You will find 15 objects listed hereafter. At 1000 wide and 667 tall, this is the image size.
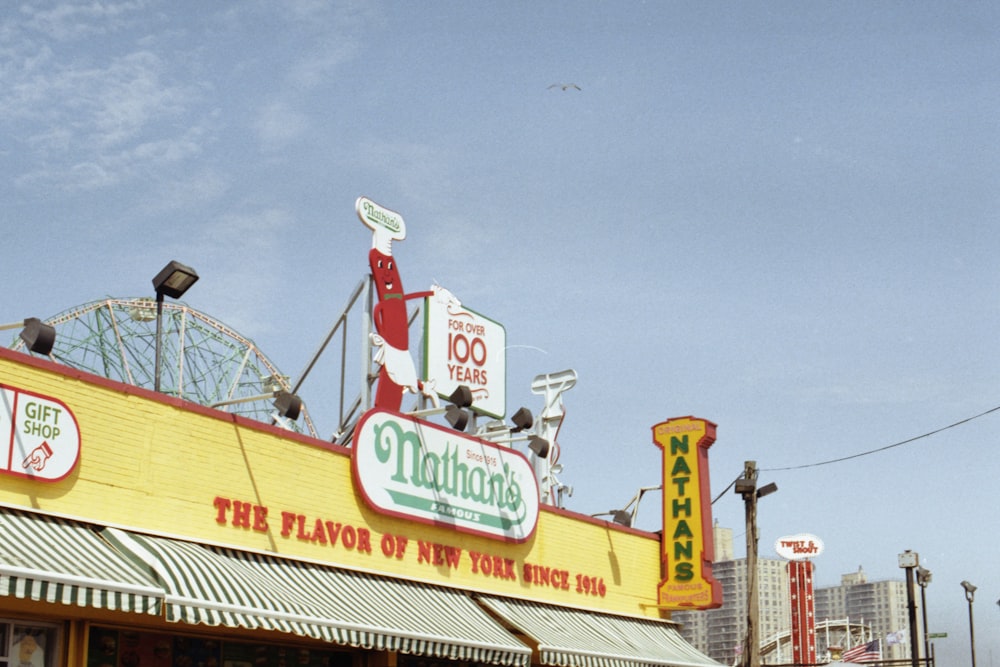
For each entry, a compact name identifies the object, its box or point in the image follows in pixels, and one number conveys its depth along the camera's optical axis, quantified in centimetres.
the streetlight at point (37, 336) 1445
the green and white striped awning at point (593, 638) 2005
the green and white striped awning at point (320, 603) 1423
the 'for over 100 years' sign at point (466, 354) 2300
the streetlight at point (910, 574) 4275
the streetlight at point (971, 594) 5472
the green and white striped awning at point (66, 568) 1220
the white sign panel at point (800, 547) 5691
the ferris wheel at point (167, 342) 4244
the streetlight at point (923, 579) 5012
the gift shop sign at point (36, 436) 1379
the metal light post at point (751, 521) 2702
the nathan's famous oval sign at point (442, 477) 1919
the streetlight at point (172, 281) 1628
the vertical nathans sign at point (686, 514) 2542
